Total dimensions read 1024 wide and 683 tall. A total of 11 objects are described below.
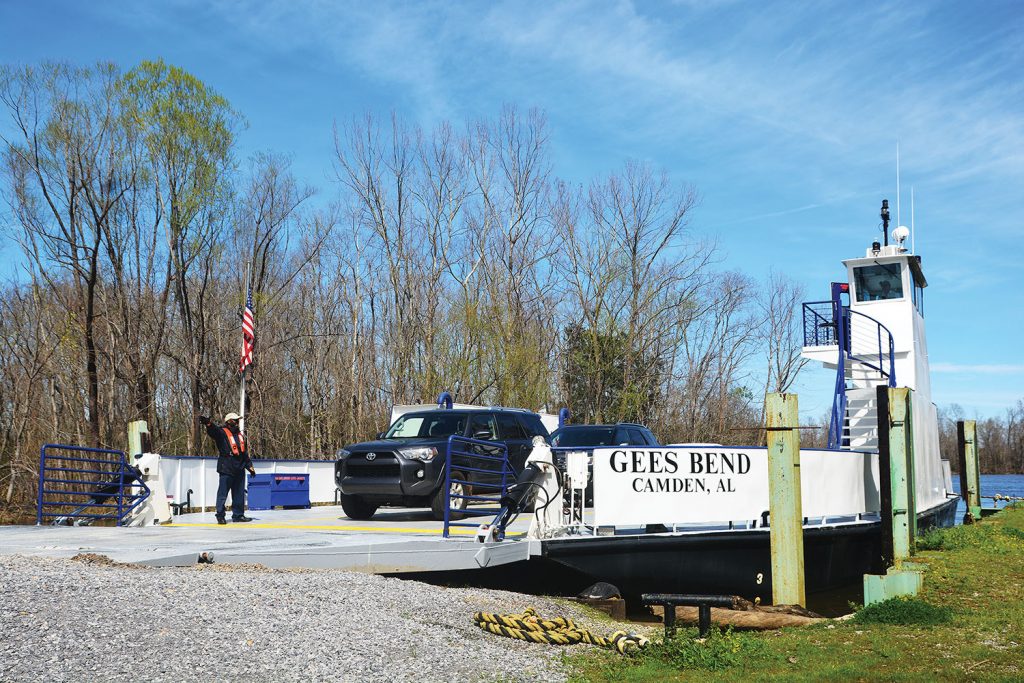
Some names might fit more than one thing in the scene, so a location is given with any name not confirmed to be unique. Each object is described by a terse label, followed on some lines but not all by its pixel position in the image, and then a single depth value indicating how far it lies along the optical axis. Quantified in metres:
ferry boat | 11.67
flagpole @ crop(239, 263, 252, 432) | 21.14
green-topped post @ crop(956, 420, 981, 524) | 30.28
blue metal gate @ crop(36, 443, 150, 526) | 15.13
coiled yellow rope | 8.42
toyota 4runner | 14.39
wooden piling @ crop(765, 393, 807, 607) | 11.81
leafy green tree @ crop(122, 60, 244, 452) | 30.72
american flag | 21.25
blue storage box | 18.72
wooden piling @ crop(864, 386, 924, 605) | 12.62
